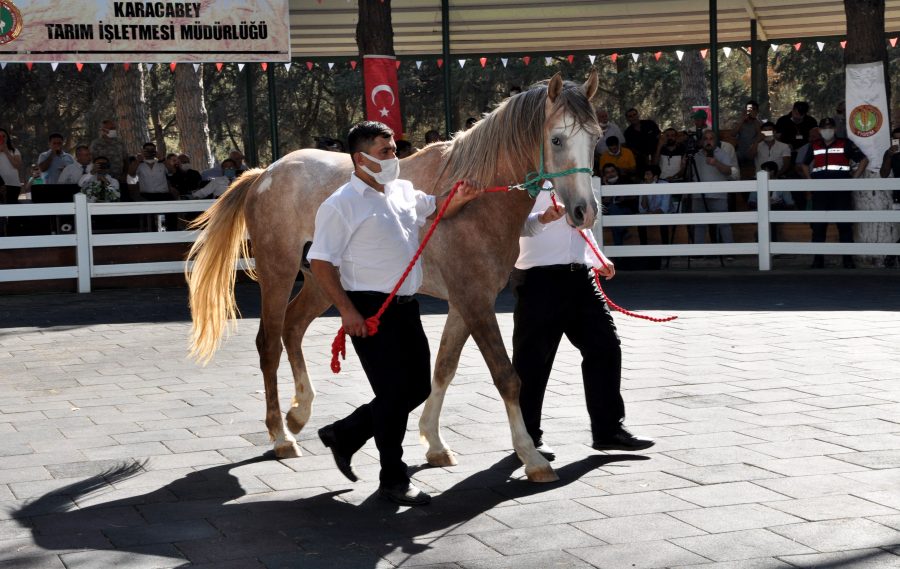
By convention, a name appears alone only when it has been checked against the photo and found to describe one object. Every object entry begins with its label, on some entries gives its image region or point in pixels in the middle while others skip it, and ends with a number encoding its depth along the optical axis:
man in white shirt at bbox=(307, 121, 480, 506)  4.96
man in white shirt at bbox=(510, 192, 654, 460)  5.91
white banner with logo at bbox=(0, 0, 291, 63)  15.24
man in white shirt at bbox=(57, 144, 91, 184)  15.91
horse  5.27
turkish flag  15.60
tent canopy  20.67
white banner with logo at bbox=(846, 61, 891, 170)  14.33
